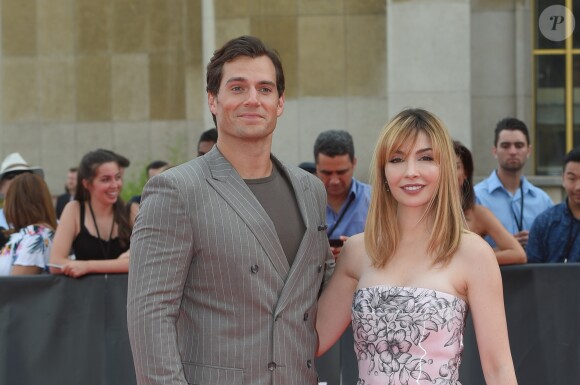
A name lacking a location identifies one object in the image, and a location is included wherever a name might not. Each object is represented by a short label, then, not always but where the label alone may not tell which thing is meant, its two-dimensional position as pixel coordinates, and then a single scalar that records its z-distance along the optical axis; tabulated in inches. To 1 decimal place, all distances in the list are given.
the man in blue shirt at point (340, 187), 565.9
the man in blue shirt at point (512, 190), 623.0
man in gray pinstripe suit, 282.9
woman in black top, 543.4
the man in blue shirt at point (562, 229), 527.4
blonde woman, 300.8
